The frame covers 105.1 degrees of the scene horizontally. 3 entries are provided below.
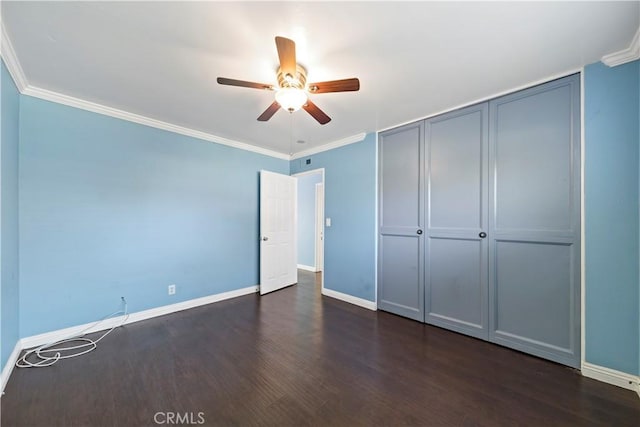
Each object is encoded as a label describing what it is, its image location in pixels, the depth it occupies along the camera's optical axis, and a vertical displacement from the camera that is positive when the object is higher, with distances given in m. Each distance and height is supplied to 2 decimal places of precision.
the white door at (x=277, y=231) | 4.05 -0.33
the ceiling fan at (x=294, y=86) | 1.67 +0.92
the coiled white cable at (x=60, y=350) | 2.05 -1.26
